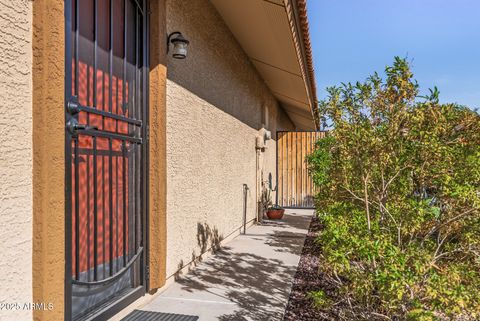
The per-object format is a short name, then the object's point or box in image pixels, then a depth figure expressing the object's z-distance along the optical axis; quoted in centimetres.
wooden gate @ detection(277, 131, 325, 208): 1345
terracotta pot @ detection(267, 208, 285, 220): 1092
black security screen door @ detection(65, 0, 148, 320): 296
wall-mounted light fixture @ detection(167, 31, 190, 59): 448
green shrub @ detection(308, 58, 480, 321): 225
